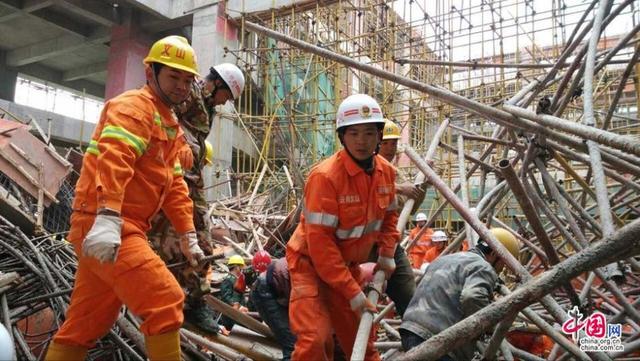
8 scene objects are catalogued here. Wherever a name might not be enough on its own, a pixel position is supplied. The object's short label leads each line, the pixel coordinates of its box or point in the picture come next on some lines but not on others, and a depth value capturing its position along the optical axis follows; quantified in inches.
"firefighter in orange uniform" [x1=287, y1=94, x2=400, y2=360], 114.7
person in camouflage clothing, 157.1
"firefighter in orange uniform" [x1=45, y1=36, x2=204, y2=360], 97.4
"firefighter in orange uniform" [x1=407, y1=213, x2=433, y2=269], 321.3
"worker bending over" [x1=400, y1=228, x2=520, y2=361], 111.2
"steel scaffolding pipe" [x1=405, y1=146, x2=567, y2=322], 102.0
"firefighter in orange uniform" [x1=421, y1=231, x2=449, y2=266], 301.7
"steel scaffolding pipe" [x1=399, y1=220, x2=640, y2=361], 66.4
